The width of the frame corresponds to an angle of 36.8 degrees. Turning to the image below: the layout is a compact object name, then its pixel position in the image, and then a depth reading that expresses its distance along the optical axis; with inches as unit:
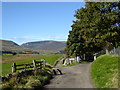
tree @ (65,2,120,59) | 1109.7
